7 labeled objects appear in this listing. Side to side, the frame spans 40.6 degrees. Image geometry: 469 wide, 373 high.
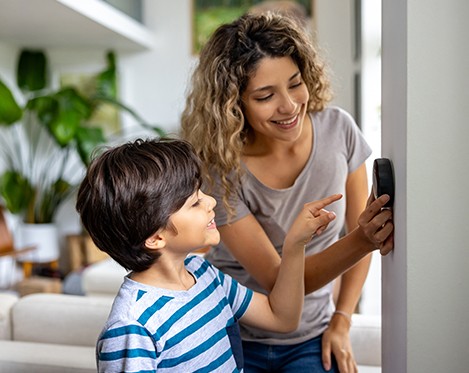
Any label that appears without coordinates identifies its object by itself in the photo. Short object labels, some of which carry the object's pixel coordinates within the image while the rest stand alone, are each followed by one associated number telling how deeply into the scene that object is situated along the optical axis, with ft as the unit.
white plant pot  17.47
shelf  13.55
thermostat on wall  3.57
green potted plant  16.40
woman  4.80
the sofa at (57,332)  5.58
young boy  3.68
